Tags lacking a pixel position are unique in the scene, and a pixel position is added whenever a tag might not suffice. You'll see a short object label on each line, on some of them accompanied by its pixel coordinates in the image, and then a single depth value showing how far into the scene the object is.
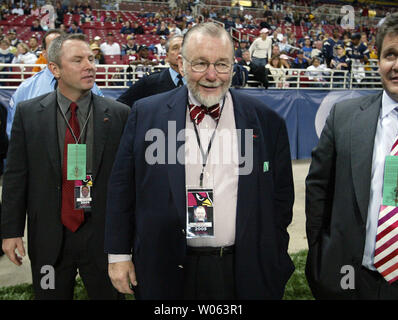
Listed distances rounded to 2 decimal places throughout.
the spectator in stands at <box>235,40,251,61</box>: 13.17
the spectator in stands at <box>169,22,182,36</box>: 18.06
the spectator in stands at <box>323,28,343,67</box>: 13.48
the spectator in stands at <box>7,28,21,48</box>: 13.70
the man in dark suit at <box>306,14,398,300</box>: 1.66
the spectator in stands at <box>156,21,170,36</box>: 18.75
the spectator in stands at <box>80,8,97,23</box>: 21.42
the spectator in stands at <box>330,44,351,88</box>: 12.62
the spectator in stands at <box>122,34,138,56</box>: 12.98
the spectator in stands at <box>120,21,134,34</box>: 20.06
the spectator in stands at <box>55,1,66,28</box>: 18.56
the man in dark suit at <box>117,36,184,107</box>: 3.46
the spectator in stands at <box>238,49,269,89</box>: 10.53
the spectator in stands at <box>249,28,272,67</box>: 11.88
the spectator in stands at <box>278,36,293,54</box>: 16.35
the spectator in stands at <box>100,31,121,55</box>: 13.15
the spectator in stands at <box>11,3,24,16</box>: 21.06
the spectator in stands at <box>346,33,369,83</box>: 12.65
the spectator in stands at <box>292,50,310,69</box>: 13.07
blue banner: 9.42
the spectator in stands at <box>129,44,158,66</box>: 10.20
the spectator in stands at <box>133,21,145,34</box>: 19.84
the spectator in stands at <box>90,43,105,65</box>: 10.33
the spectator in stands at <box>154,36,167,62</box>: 13.79
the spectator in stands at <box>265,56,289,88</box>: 11.19
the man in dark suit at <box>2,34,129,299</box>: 2.21
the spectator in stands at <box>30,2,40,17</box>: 20.94
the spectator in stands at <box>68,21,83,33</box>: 17.92
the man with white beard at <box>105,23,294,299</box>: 1.75
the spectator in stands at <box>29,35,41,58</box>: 10.73
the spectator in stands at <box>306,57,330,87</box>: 12.47
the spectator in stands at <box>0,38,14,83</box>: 10.58
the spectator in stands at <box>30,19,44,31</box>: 18.27
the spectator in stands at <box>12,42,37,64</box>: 10.16
